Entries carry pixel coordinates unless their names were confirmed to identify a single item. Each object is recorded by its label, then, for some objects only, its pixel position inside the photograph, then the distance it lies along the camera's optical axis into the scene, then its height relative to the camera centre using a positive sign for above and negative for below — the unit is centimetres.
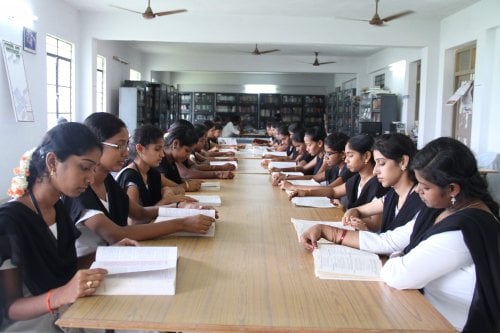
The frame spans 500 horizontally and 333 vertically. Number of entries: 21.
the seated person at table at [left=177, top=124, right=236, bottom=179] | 429 -52
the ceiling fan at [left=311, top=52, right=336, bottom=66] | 1233 +138
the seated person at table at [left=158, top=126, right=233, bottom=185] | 383 -28
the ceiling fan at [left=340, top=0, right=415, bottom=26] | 661 +130
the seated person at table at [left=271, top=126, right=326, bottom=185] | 504 -35
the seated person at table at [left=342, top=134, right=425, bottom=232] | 229 -26
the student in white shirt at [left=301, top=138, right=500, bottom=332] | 146 -39
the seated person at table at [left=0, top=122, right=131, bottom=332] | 141 -39
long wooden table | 122 -52
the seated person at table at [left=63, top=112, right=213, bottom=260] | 195 -43
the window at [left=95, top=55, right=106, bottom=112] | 948 +53
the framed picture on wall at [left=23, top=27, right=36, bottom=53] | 622 +87
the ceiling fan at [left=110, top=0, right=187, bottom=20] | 654 +129
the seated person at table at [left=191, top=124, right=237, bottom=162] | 480 -53
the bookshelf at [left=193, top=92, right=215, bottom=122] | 1627 +27
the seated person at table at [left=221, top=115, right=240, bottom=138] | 1277 -45
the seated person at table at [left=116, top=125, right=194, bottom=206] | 277 -34
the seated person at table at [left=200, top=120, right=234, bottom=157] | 666 -50
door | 775 +60
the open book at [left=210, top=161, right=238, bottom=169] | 543 -55
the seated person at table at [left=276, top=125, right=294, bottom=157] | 755 -41
